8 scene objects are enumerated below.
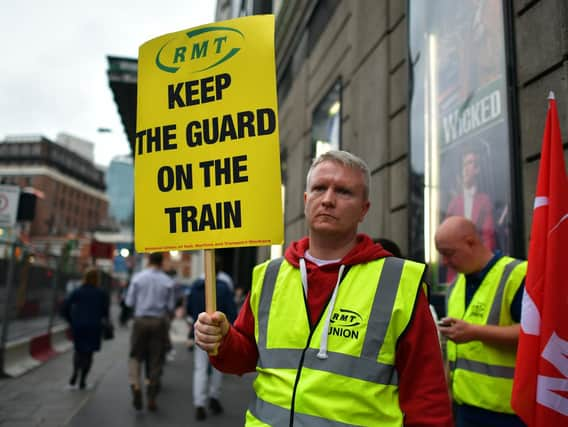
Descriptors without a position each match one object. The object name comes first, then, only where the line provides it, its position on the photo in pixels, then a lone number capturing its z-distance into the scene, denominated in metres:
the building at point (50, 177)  86.50
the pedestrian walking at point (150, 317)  6.98
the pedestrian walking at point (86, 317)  8.07
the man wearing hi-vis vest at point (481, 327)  2.79
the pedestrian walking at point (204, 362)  6.40
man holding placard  1.85
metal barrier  9.30
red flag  2.22
